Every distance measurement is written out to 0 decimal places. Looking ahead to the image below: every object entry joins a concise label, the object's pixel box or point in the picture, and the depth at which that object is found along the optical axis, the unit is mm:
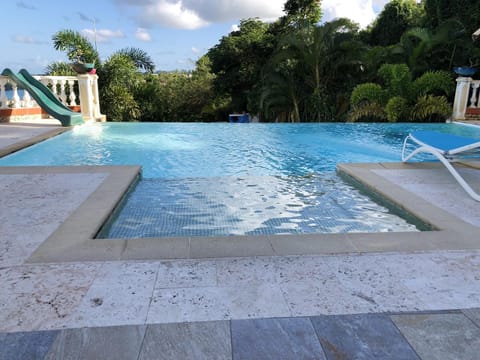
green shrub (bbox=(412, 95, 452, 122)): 12008
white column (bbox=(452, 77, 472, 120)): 11570
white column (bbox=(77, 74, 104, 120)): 11719
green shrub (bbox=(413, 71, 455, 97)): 11898
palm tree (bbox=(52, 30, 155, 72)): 13805
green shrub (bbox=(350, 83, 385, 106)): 12312
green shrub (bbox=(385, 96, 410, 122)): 11961
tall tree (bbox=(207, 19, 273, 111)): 17734
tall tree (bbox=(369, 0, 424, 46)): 19234
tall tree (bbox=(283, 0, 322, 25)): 17094
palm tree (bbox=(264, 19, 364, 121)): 13531
